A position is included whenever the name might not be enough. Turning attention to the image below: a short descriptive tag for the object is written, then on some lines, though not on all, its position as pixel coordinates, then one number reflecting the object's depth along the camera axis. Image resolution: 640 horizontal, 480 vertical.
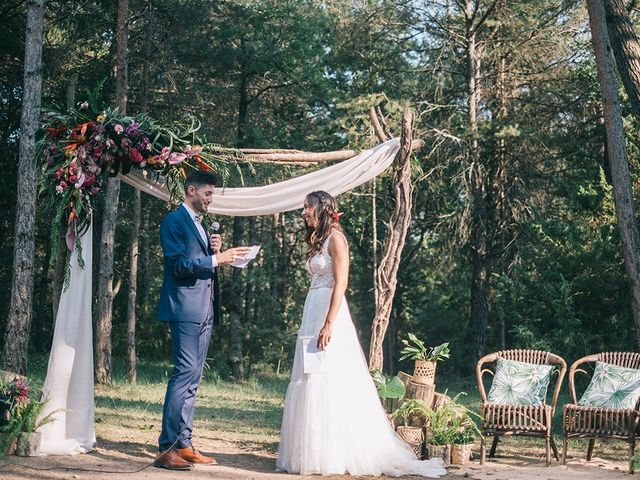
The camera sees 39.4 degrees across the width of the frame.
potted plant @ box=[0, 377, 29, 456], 6.55
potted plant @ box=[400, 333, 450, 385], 7.40
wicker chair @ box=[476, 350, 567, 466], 6.98
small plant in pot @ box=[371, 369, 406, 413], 7.25
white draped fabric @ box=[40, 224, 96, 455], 6.96
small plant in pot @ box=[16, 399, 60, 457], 6.59
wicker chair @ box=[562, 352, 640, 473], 6.88
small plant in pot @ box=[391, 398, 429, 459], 7.02
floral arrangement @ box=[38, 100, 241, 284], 7.00
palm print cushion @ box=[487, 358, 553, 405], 7.28
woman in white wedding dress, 6.26
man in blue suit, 6.27
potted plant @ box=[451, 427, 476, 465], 7.08
